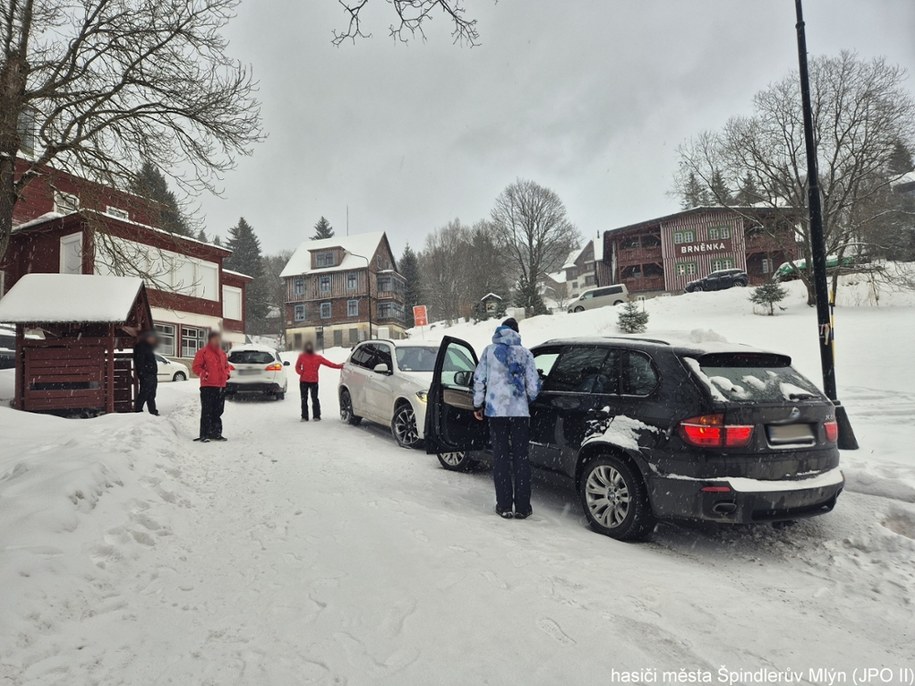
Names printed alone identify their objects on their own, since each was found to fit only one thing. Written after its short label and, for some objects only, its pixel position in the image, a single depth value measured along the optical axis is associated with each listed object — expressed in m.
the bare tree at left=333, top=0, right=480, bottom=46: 4.41
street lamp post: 50.01
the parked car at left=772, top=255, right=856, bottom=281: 23.17
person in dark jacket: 10.33
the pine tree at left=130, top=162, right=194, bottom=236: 11.29
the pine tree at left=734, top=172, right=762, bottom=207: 26.83
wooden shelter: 10.55
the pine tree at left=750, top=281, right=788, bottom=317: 24.48
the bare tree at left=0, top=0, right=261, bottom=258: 10.41
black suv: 3.66
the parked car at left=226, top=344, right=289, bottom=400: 14.14
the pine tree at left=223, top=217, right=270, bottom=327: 63.53
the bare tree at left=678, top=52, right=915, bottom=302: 23.70
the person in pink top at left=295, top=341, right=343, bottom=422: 10.93
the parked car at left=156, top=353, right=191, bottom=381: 21.83
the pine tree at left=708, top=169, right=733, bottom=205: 27.41
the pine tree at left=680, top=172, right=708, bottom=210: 28.67
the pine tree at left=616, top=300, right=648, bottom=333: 22.83
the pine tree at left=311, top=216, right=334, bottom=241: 74.19
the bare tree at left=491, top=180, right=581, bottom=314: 49.31
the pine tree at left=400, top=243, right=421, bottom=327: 64.19
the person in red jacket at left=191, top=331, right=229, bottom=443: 8.29
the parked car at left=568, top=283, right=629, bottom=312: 36.66
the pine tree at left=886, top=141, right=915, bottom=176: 23.33
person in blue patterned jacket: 4.71
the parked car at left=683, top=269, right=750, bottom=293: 34.00
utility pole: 7.19
